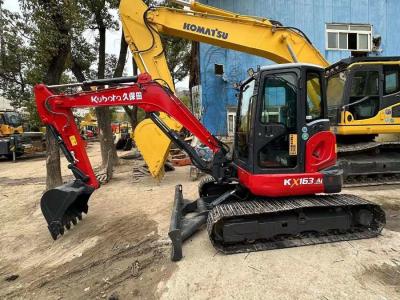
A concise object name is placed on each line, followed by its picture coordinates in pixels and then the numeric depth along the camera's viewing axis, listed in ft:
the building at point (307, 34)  41.37
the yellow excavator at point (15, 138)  61.21
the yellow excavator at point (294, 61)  23.38
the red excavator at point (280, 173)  14.56
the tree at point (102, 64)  39.55
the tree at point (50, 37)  24.99
